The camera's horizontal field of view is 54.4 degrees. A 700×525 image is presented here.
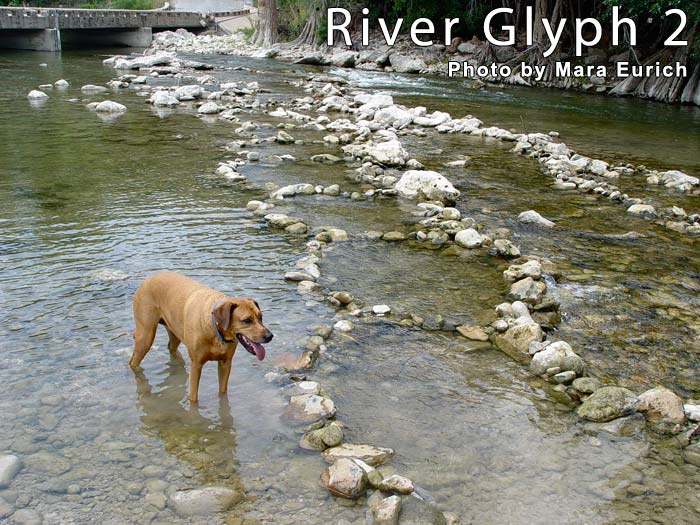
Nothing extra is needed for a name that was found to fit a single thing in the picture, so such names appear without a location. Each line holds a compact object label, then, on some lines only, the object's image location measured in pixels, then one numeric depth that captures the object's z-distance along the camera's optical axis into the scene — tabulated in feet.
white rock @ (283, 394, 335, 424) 15.72
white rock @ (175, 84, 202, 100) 65.59
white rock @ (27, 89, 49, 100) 61.93
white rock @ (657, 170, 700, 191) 40.52
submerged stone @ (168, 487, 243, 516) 12.82
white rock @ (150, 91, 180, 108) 61.98
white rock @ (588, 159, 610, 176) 43.45
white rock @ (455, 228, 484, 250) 28.19
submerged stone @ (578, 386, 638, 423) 16.42
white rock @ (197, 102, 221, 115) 58.47
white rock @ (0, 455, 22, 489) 13.15
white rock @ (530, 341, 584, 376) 18.25
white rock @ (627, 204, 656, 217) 34.45
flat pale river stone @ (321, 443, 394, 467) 14.35
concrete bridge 115.14
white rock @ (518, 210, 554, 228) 32.03
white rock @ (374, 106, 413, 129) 55.36
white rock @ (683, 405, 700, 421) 16.29
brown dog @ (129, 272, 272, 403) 13.93
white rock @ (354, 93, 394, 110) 61.13
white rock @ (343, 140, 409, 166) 41.01
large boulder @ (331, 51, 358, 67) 111.45
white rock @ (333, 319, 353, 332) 20.25
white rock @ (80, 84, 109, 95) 67.99
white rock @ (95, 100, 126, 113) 56.29
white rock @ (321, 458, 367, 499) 13.25
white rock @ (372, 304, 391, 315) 21.50
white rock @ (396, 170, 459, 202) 34.40
